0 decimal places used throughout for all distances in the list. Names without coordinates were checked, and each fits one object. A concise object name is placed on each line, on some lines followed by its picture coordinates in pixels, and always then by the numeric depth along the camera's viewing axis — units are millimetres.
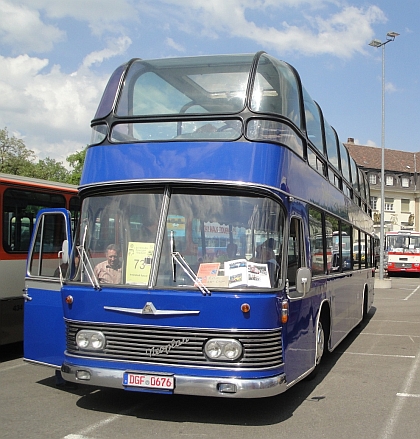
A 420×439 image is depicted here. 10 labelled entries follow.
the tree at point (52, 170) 65969
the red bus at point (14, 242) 9719
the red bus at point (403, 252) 43094
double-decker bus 6141
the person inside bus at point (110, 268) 6637
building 80625
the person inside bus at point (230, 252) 6371
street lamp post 30405
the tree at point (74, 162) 60678
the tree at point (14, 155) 56875
